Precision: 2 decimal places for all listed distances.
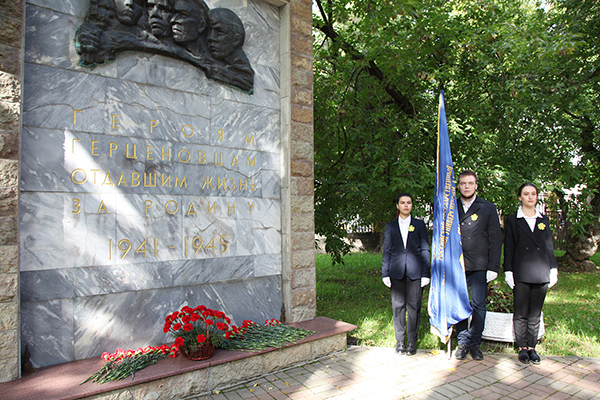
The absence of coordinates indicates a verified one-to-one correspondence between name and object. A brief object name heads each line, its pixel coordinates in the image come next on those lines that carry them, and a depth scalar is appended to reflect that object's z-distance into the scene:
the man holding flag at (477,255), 4.32
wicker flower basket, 3.56
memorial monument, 3.41
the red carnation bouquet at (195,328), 3.57
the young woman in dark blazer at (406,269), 4.45
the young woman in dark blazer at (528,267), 4.21
